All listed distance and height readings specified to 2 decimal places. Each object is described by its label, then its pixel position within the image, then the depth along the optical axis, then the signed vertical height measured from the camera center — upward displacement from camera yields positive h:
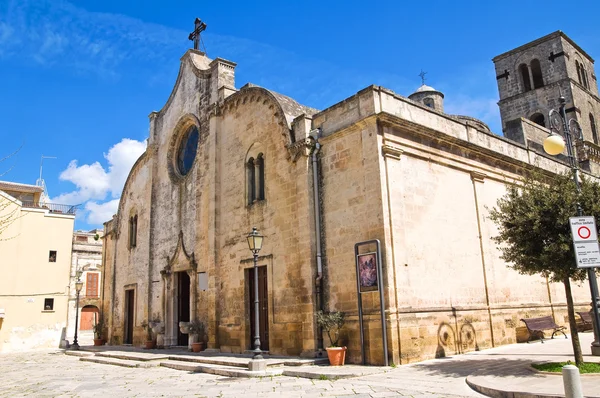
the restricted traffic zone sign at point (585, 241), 7.52 +0.80
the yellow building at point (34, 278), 26.31 +2.24
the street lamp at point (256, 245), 11.90 +1.55
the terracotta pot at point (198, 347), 16.98 -1.09
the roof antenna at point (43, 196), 39.46 +9.55
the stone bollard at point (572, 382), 5.36 -0.89
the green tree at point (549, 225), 9.22 +1.33
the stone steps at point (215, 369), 11.05 -1.32
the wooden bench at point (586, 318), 16.27 -0.70
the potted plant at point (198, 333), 17.16 -0.66
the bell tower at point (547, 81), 32.56 +14.24
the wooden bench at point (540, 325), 13.84 -0.72
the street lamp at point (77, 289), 22.59 +1.31
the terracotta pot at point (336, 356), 11.70 -1.09
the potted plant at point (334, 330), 11.71 -0.53
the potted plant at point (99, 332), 24.61 -0.70
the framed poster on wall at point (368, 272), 11.58 +0.75
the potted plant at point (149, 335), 19.75 -0.78
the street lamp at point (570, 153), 8.48 +2.55
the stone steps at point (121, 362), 14.42 -1.34
